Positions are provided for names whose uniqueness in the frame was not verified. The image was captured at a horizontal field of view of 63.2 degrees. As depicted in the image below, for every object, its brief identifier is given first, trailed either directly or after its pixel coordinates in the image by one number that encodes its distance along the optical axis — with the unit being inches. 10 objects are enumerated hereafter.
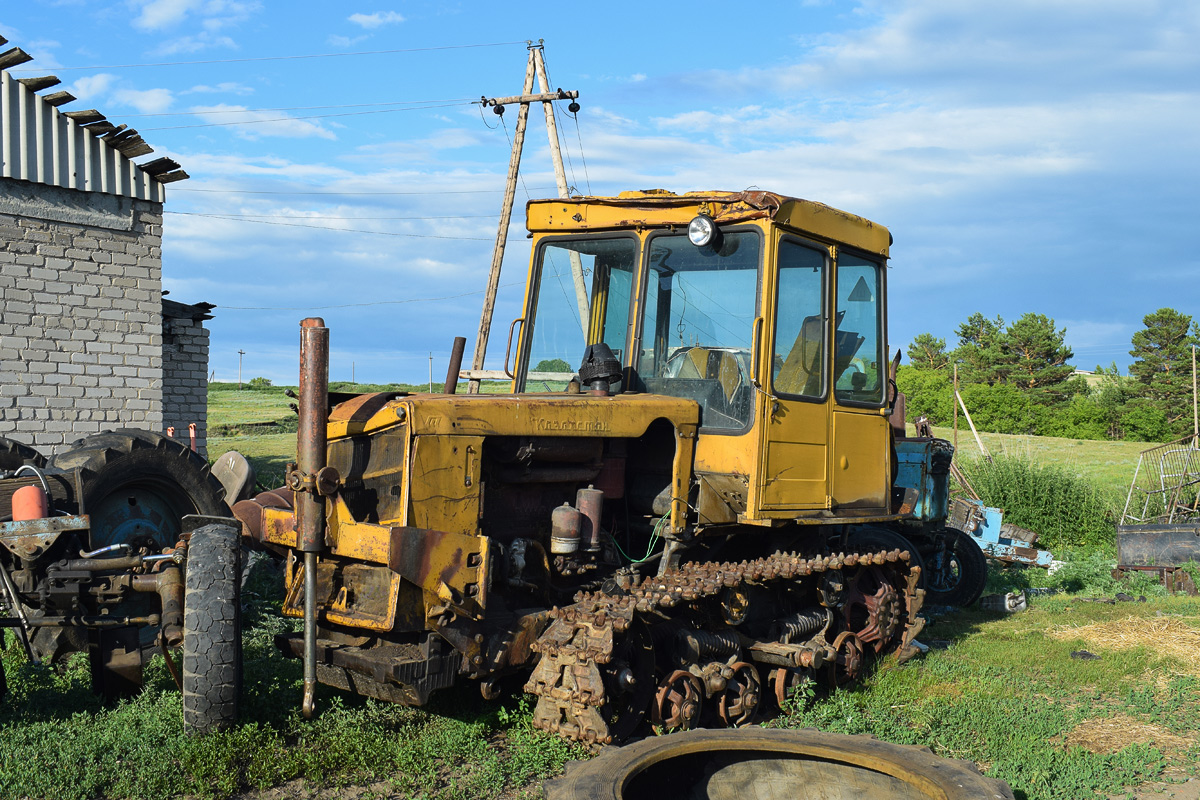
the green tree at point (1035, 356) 2289.6
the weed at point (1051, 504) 701.3
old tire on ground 156.8
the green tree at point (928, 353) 2829.7
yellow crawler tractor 187.6
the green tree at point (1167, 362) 2046.0
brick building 442.0
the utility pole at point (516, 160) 659.4
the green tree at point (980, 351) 2370.8
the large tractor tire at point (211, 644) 183.2
